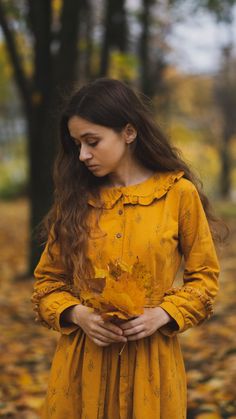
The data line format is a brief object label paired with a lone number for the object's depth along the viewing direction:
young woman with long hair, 1.97
